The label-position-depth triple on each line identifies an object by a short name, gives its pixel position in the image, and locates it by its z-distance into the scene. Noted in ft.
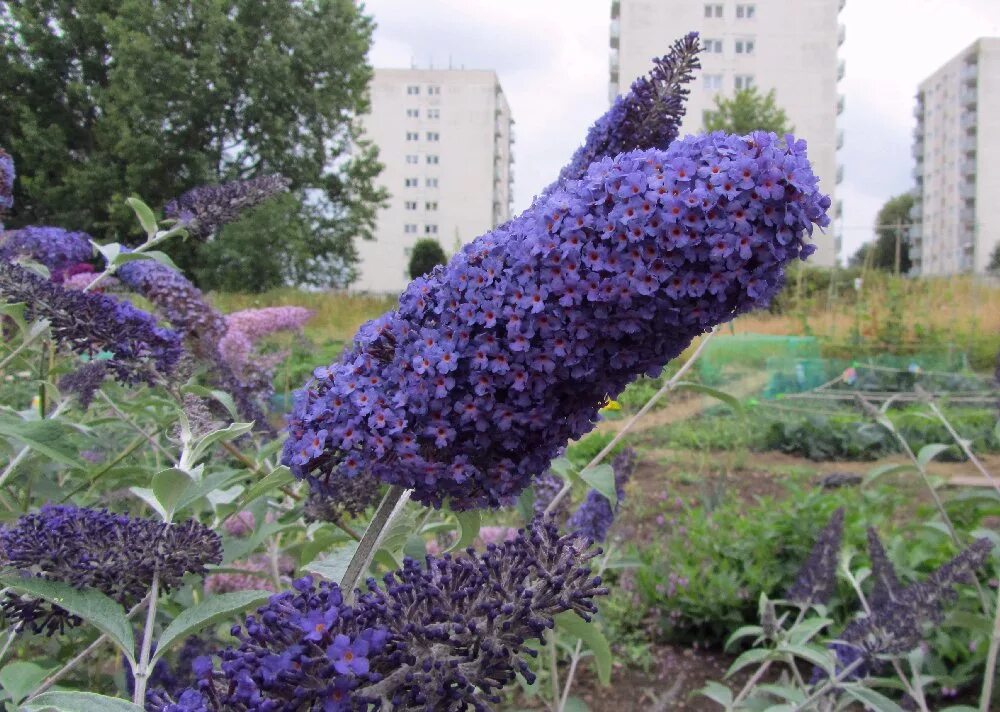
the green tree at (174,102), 61.93
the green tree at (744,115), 76.38
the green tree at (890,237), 170.54
